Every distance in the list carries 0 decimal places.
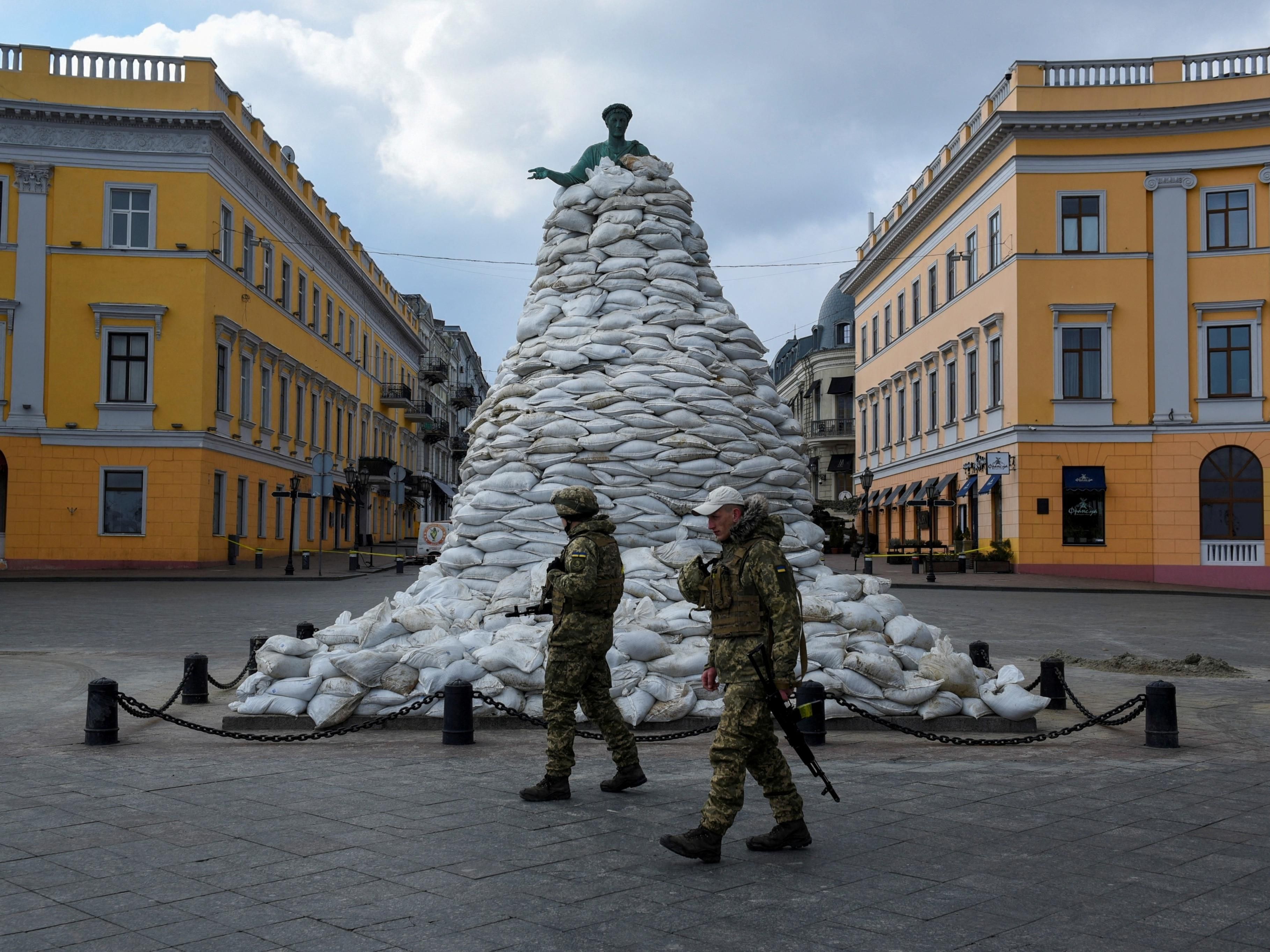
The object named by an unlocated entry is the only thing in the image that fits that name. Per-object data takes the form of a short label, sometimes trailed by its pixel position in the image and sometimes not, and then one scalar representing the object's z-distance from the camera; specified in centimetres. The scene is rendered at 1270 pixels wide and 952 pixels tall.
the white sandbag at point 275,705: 745
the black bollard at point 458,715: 703
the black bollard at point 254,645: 889
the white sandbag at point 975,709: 758
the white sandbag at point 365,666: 755
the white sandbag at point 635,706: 723
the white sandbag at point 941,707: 748
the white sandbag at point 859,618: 831
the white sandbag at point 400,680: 757
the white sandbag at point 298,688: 750
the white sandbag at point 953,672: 761
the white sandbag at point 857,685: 755
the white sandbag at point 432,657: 765
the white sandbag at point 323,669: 758
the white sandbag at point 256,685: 769
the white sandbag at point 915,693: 751
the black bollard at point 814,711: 692
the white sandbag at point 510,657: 749
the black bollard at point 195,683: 851
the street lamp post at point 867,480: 2892
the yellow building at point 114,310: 2747
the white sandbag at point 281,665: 761
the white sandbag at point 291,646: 773
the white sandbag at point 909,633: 828
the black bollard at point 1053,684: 845
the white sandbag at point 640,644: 757
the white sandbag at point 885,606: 870
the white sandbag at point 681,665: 757
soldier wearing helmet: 569
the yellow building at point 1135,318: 2769
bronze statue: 1113
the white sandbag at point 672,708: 732
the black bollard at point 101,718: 699
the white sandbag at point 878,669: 758
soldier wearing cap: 460
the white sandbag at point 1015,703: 752
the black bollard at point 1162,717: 717
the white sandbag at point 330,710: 731
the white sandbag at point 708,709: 741
